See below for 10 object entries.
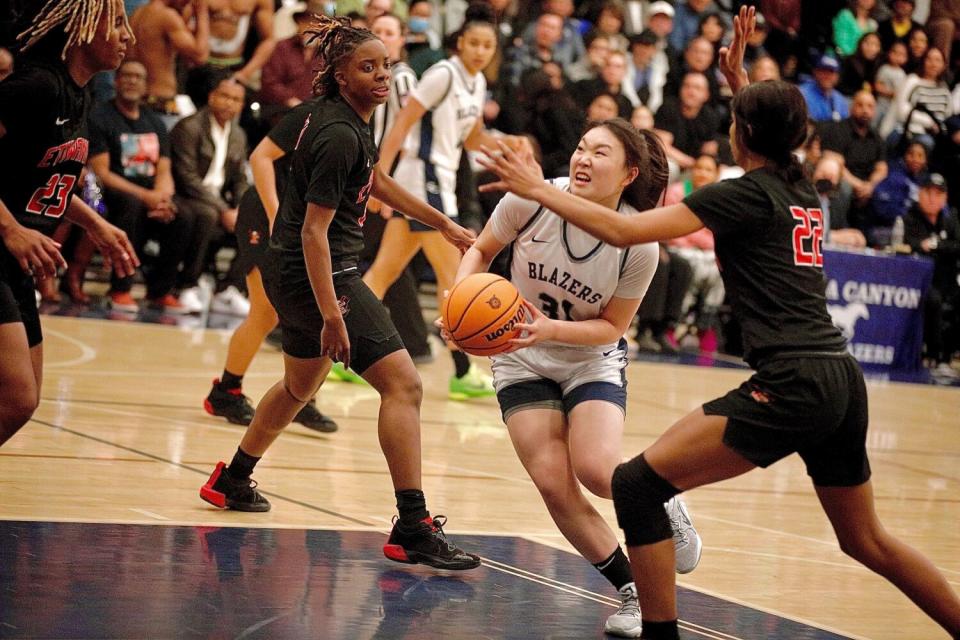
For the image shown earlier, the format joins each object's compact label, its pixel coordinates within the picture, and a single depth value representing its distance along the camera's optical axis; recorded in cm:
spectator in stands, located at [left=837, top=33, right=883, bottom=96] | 1880
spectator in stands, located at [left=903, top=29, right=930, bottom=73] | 1894
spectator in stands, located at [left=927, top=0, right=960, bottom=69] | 1989
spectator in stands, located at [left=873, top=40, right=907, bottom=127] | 1856
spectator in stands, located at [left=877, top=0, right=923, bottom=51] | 1948
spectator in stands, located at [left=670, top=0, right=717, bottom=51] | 1778
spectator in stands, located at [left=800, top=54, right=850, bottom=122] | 1738
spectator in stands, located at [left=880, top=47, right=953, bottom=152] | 1805
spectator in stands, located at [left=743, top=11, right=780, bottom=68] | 1811
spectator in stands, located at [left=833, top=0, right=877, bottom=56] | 1923
